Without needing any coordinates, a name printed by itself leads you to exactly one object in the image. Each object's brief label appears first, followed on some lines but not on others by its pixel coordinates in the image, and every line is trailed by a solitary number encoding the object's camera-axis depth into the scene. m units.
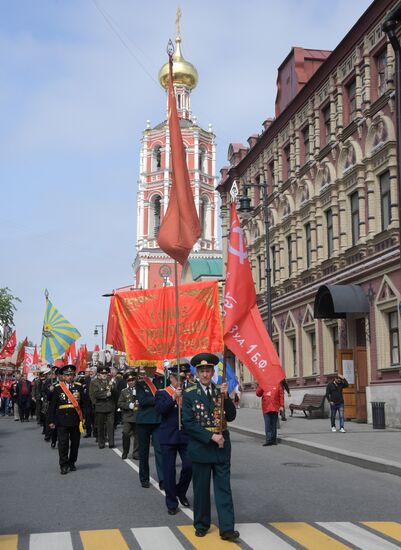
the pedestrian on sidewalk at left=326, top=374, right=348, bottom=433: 20.19
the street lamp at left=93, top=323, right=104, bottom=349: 72.50
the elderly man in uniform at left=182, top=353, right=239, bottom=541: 7.41
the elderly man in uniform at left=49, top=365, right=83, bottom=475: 12.71
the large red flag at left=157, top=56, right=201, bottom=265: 9.14
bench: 26.33
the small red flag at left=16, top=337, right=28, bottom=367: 38.28
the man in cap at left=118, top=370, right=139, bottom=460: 14.95
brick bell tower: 89.25
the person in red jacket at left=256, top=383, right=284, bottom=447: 17.34
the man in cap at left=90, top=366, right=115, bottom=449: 17.17
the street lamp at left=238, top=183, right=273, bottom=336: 23.61
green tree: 63.75
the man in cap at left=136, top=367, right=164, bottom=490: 10.90
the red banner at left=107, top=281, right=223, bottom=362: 10.68
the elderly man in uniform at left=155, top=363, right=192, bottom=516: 9.24
